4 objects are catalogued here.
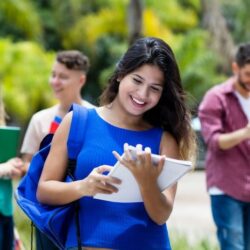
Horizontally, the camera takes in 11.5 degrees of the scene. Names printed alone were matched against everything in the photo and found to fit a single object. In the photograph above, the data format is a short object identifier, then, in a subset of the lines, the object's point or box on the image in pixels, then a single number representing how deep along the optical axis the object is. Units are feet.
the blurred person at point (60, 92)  27.08
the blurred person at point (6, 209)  24.25
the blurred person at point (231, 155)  27.27
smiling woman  15.84
